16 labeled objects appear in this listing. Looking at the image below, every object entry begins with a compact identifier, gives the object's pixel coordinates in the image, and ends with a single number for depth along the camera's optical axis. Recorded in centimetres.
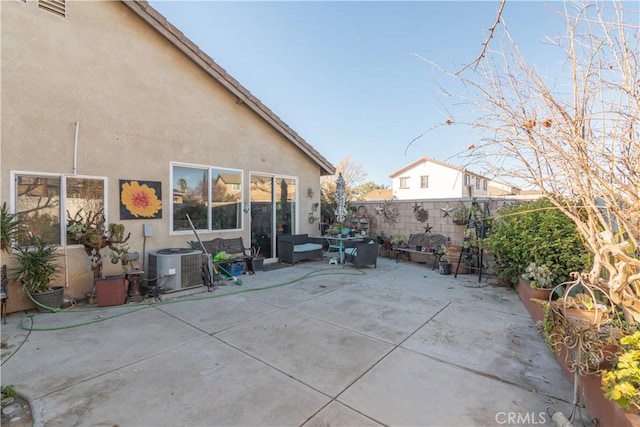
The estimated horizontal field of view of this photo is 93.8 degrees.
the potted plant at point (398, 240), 908
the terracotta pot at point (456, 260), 739
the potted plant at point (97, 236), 498
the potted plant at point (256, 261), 729
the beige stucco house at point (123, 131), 473
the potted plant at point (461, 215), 782
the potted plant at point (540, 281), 439
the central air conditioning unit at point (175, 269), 552
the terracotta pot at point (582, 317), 226
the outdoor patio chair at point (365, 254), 766
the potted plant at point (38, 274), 447
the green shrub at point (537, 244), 454
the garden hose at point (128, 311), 398
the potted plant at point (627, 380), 168
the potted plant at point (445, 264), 731
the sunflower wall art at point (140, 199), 568
